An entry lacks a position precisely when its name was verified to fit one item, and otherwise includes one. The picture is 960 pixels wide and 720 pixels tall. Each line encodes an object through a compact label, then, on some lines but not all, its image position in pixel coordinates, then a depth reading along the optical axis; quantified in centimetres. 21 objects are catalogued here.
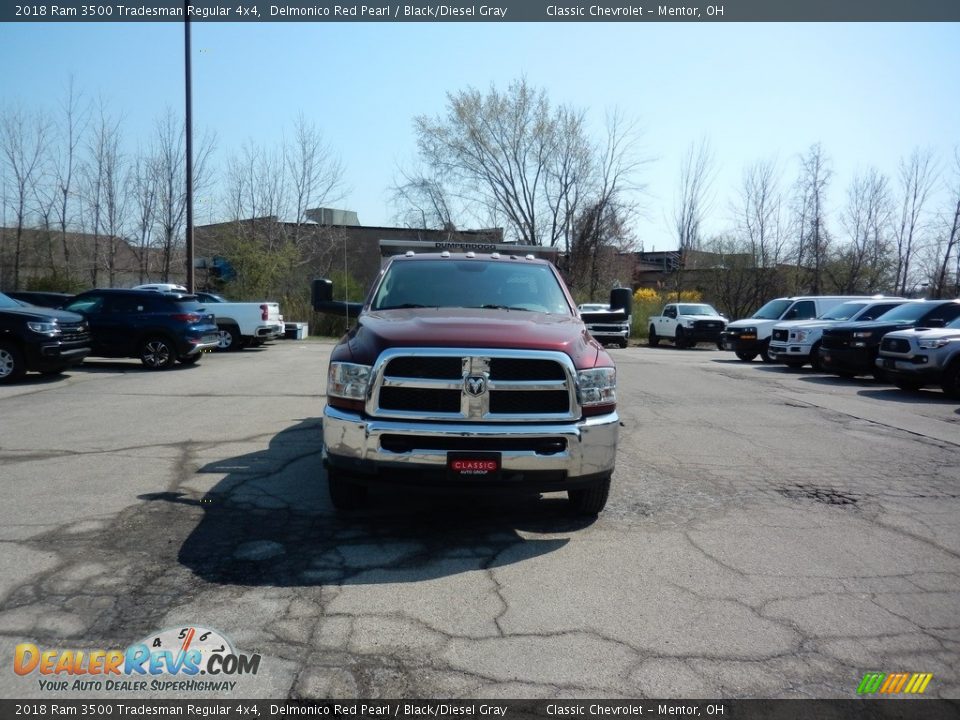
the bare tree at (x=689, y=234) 4822
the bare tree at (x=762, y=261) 4047
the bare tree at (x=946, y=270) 3266
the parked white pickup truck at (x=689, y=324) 3099
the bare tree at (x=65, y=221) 2947
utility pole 2136
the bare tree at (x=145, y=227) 3120
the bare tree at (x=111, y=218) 3027
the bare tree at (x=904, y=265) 3703
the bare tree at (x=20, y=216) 2872
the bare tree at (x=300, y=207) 3828
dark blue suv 1534
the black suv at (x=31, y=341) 1257
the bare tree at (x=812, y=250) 3894
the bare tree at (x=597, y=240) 4397
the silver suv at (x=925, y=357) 1339
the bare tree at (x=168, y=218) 3138
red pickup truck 461
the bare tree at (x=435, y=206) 4409
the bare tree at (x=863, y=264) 3809
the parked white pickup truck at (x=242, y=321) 2114
